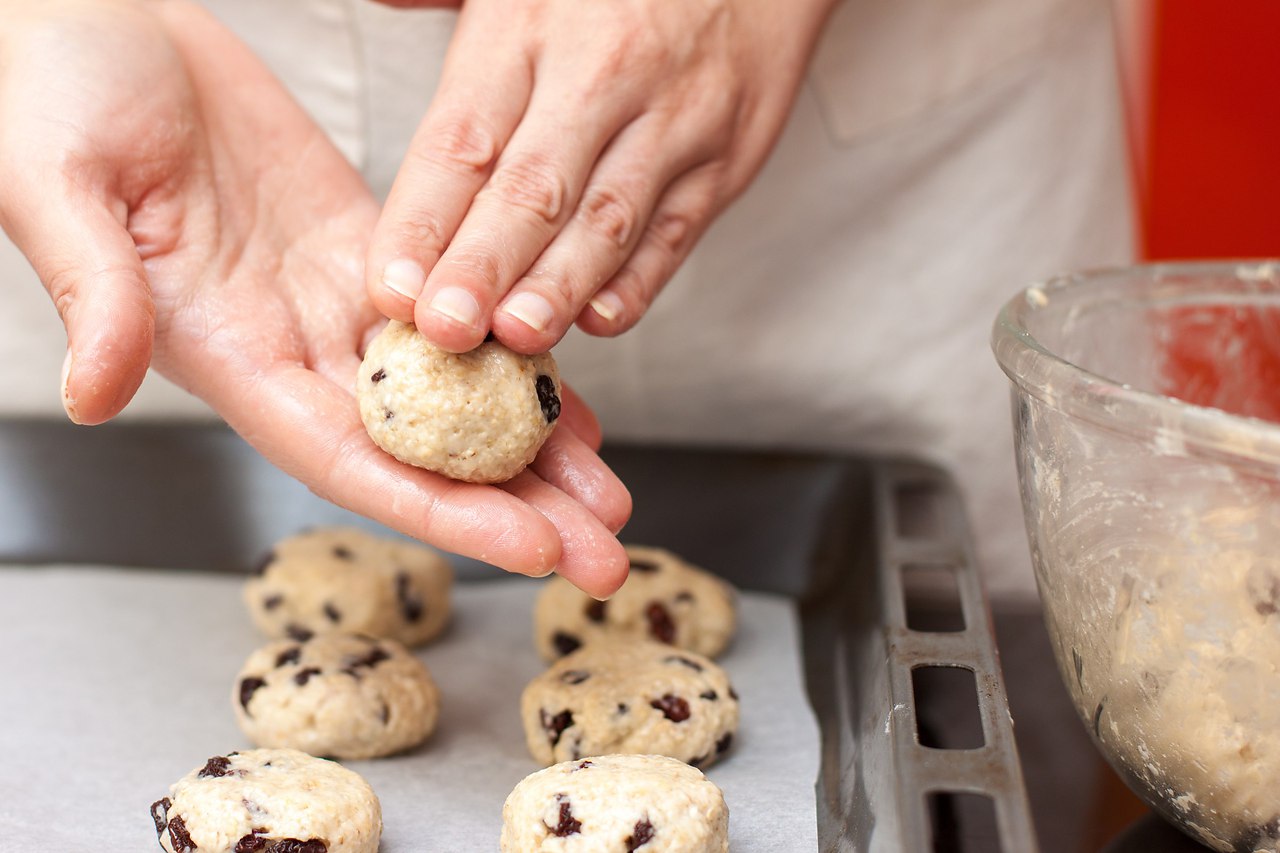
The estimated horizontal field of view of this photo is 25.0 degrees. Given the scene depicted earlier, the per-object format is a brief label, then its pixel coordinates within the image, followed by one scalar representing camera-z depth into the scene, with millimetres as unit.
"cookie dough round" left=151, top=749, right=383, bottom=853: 572
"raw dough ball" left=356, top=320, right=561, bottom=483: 586
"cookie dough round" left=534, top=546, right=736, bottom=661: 682
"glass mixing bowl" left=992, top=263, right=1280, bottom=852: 548
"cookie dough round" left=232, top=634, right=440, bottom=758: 627
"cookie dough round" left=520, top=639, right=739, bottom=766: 620
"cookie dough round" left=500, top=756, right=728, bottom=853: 568
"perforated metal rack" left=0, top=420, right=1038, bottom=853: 706
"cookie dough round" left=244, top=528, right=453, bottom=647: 687
